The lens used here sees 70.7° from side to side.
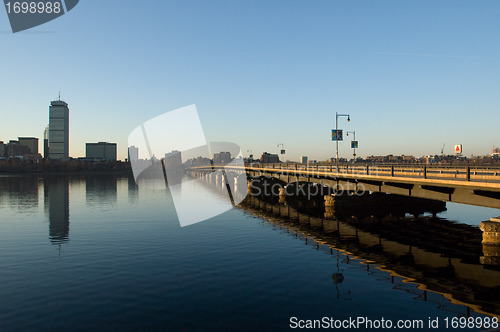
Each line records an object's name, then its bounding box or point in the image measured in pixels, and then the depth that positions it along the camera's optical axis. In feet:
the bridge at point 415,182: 87.92
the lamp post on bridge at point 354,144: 230.07
